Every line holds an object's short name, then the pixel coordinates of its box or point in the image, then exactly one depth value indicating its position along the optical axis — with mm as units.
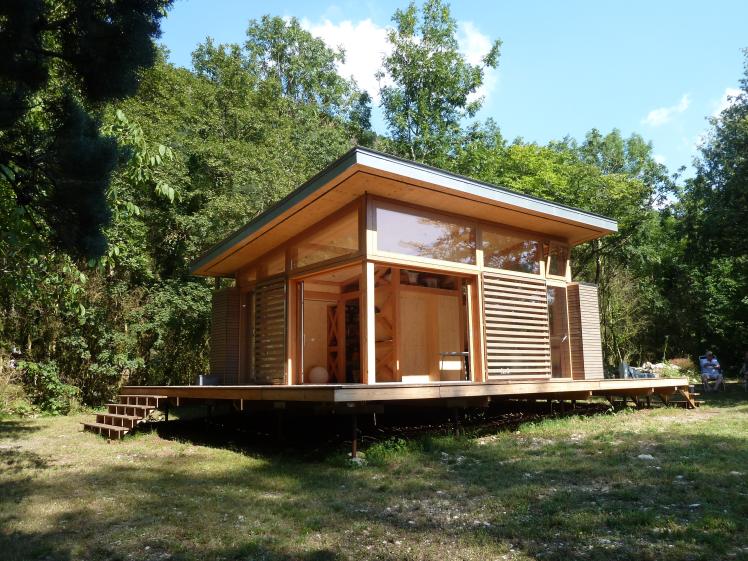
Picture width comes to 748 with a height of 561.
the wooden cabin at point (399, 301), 7277
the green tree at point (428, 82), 23312
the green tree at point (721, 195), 12602
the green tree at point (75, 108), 3828
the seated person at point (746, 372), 14431
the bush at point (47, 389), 11352
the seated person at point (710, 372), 14941
